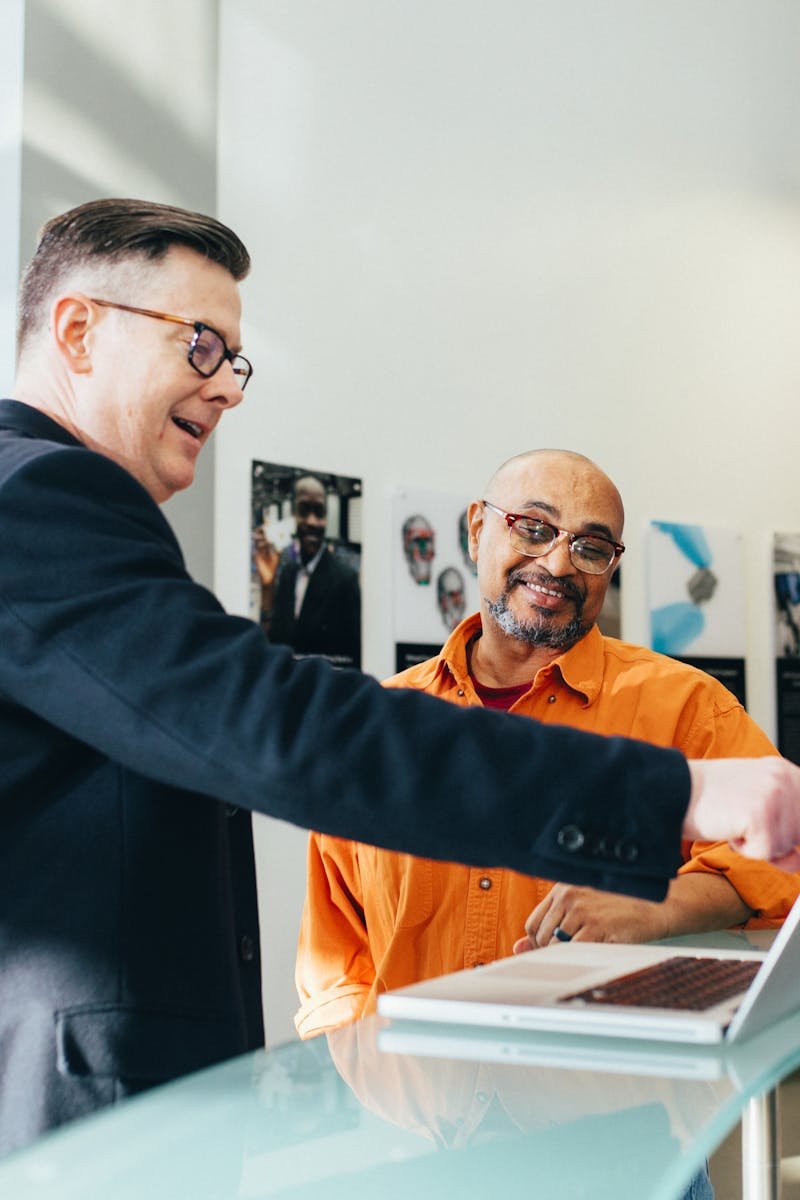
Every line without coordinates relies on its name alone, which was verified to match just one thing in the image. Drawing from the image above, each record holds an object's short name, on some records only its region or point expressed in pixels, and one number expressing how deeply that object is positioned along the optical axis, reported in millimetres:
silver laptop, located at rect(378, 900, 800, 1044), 1238
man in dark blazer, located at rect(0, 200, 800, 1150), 1239
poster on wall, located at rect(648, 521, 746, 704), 5922
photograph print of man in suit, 4410
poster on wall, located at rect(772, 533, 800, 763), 6391
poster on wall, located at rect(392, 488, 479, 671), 4844
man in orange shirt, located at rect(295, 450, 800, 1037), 2314
